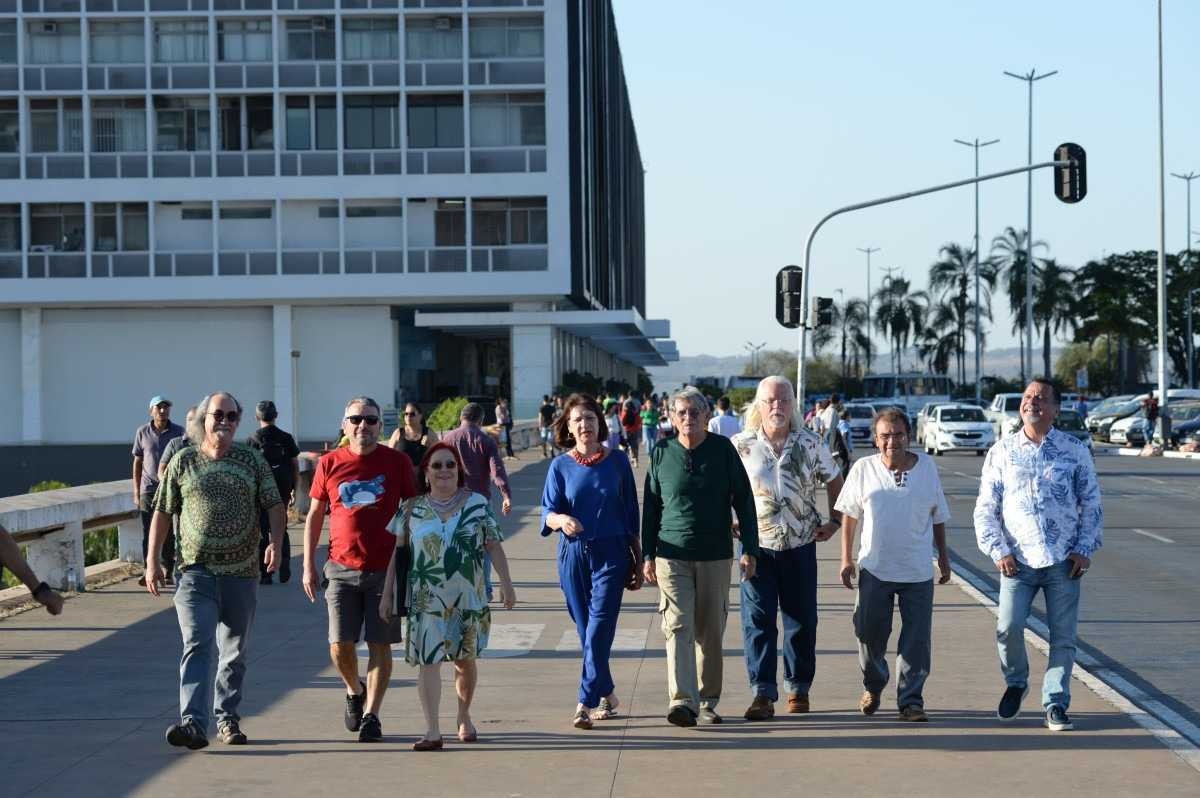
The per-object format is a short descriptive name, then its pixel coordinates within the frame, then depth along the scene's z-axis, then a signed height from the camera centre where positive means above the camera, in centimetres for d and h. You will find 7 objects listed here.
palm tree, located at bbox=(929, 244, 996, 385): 12481 +621
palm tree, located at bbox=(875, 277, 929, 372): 14162 +416
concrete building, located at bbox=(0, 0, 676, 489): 5872 +718
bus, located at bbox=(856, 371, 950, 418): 9575 -125
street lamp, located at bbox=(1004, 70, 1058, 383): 7131 +546
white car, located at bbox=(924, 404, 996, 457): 4872 -193
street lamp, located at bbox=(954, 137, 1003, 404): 8825 +85
